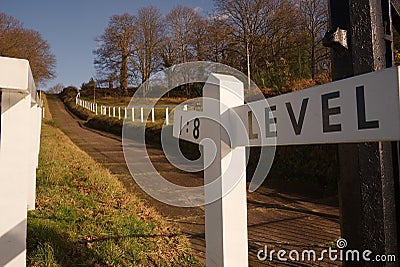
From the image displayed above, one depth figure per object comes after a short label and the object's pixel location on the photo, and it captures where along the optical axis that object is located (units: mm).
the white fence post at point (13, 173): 1408
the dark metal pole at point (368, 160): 808
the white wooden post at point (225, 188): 964
